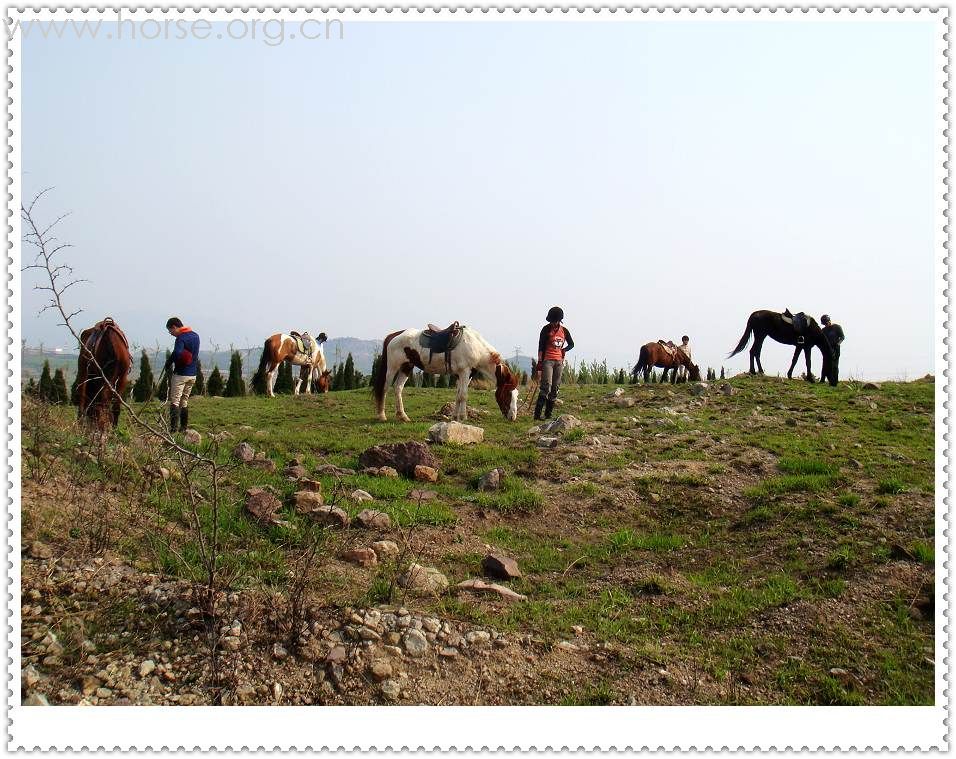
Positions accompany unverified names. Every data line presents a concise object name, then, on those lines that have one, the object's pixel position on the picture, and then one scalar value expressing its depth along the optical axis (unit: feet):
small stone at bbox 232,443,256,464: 29.30
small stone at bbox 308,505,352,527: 22.26
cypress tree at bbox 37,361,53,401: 59.02
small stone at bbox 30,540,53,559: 18.20
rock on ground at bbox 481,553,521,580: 20.12
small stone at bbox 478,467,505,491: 27.89
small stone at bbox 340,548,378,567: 19.88
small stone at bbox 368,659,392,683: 14.76
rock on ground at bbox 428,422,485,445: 34.40
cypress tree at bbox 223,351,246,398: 70.44
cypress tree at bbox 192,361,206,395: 61.43
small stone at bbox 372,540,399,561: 20.66
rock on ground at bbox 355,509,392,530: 22.39
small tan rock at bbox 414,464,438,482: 28.55
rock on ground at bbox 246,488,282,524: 22.09
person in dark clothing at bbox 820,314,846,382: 59.41
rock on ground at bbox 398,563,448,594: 18.47
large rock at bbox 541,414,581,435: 37.55
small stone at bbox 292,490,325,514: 23.41
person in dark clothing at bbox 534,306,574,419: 41.65
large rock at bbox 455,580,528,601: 18.80
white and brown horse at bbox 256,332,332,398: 60.49
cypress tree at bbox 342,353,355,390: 84.43
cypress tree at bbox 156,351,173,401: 49.94
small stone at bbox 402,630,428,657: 15.72
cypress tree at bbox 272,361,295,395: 70.13
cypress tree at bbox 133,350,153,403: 65.72
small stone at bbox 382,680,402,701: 14.28
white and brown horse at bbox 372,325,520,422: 42.50
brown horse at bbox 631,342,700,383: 70.47
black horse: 59.00
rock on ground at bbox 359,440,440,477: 29.25
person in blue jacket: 35.32
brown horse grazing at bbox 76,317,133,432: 30.27
